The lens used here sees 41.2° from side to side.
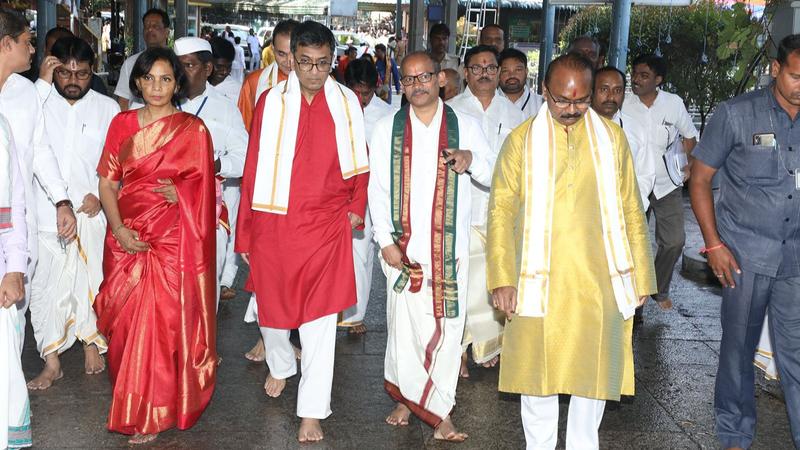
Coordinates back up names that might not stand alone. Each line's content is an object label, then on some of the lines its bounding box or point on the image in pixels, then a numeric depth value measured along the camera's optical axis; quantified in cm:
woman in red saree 500
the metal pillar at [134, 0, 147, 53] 1619
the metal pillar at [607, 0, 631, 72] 1307
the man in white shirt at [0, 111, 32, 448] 425
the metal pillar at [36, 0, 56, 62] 955
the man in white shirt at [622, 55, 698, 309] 756
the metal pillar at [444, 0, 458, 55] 1783
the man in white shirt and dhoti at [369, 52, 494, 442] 507
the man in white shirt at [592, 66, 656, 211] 631
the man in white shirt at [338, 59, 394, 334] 692
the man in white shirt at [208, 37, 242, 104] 782
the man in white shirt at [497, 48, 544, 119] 697
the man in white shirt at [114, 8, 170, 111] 821
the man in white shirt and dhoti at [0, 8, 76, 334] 455
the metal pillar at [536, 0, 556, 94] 2030
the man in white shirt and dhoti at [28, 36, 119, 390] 582
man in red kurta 518
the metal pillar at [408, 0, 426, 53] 1824
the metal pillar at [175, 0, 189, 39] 1720
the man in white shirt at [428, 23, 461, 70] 970
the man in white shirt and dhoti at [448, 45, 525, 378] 627
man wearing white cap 611
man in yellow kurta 444
